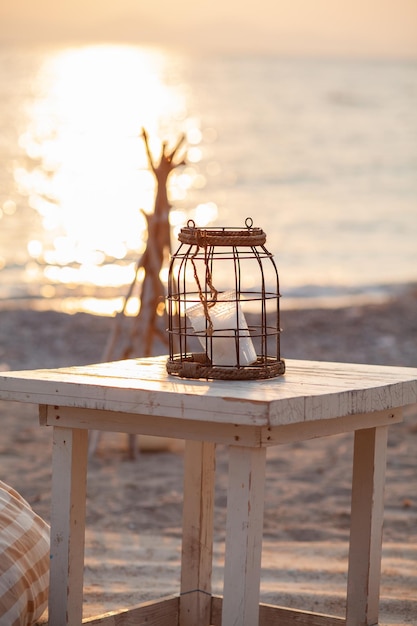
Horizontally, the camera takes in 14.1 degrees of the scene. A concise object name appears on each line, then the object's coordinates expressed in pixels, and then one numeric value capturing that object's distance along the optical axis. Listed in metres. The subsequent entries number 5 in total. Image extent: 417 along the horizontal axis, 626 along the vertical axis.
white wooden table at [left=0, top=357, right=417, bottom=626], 3.45
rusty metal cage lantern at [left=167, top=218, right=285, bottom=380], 3.81
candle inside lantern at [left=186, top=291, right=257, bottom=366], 3.84
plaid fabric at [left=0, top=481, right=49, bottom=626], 4.06
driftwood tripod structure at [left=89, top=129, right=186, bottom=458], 8.33
